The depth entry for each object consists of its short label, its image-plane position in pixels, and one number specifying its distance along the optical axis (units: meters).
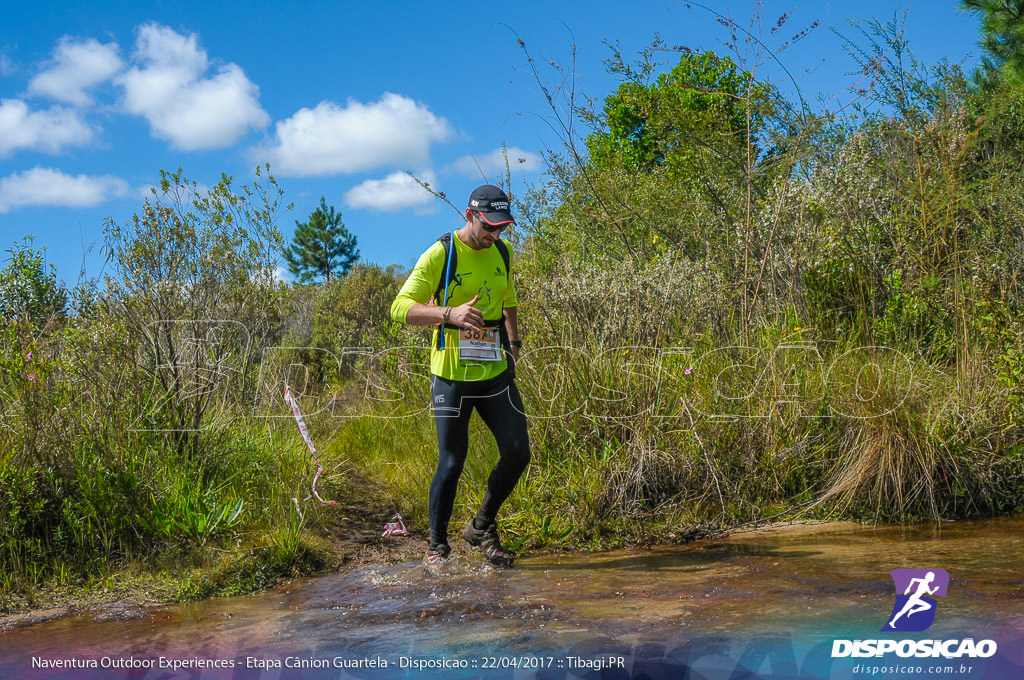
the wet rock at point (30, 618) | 4.46
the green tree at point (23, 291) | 6.64
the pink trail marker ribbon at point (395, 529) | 6.11
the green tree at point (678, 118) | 8.88
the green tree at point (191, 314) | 5.87
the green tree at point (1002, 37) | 13.65
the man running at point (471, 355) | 4.75
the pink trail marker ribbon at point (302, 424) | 6.48
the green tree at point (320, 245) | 52.44
